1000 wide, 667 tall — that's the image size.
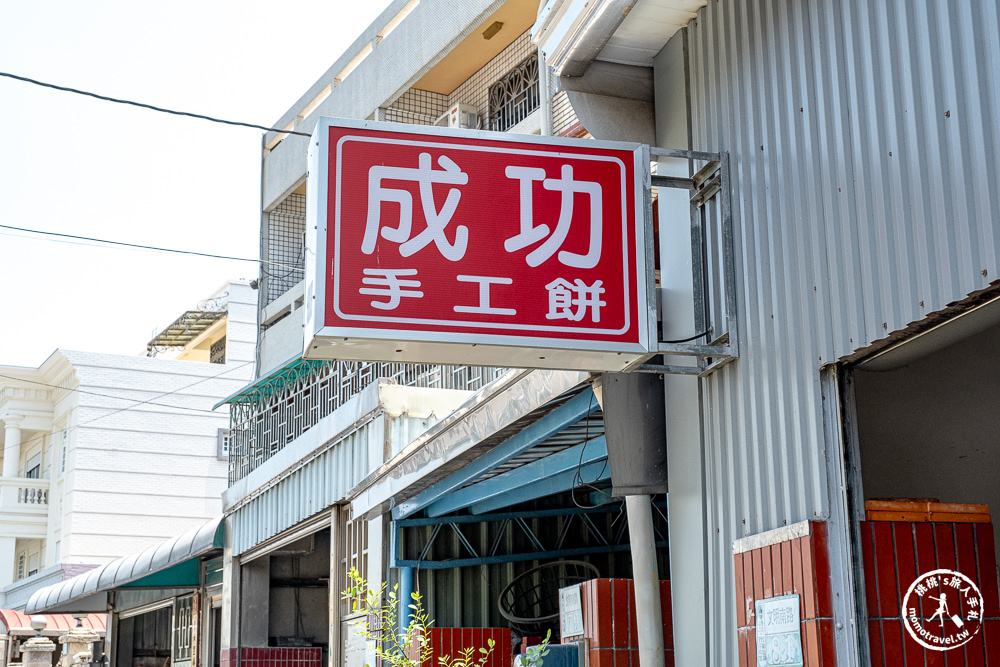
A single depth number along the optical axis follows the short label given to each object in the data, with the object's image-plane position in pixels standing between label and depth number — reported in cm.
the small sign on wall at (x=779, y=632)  529
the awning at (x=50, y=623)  3302
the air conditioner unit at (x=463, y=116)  2275
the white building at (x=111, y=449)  4391
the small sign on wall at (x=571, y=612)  820
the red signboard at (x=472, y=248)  575
